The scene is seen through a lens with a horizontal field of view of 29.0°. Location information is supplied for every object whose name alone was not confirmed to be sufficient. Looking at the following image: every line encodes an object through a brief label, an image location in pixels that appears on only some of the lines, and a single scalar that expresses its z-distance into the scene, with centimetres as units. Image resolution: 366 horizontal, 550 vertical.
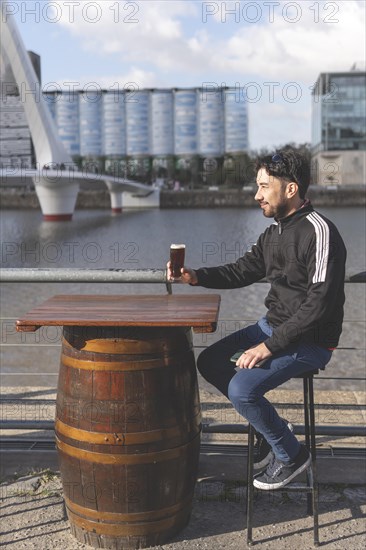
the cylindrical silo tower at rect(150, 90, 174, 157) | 12094
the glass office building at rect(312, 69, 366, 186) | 8731
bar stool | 267
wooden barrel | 254
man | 252
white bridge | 4069
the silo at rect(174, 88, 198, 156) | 12000
